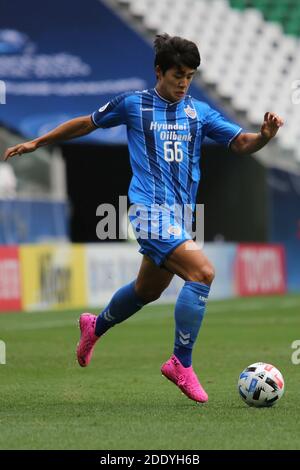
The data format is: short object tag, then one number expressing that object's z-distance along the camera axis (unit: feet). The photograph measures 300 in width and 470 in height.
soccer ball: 22.26
